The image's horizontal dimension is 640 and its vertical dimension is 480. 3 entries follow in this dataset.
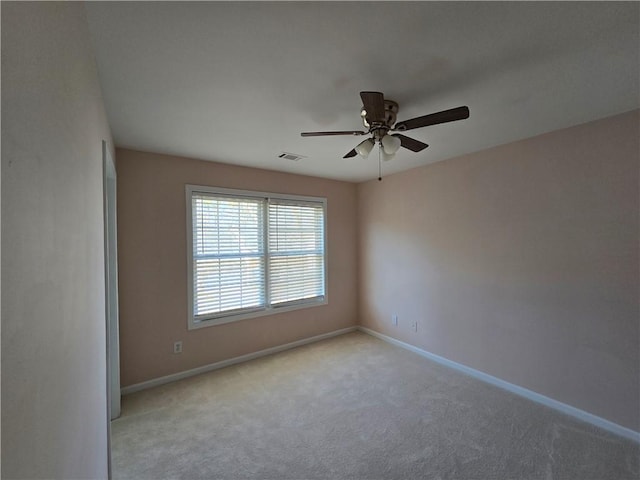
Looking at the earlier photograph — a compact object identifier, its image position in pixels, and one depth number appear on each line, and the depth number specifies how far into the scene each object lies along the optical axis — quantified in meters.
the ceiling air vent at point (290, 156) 3.17
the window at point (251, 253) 3.33
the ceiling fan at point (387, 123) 1.63
